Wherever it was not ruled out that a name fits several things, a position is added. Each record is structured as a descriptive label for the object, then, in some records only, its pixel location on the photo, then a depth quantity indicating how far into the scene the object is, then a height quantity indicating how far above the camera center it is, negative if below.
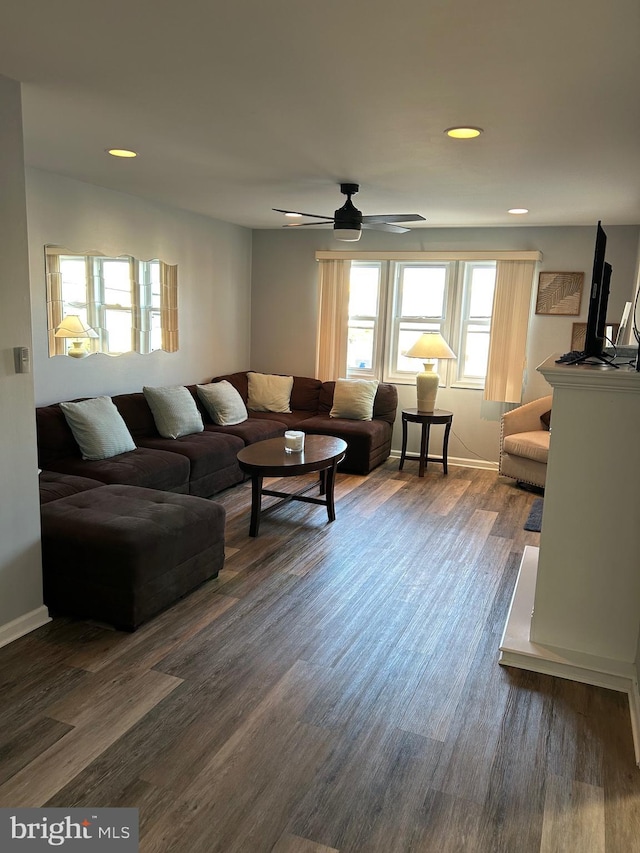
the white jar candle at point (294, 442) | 4.57 -0.92
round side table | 6.02 -0.96
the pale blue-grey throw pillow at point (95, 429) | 4.34 -0.85
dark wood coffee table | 4.16 -0.99
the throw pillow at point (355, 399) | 6.29 -0.81
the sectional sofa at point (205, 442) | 4.25 -1.04
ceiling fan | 4.26 +0.68
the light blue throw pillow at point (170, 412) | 5.15 -0.83
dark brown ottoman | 2.90 -1.18
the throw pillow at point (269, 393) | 6.60 -0.82
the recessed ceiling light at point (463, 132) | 2.88 +0.88
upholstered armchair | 5.49 -1.03
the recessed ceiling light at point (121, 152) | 3.57 +0.90
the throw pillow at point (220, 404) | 5.79 -0.84
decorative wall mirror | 4.52 +0.04
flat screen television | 2.92 +0.04
